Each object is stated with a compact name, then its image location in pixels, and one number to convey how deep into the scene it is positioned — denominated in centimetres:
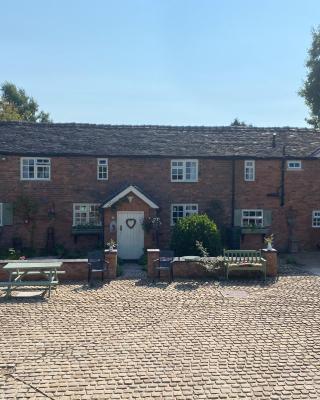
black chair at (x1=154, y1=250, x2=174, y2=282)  1492
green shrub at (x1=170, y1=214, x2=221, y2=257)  1767
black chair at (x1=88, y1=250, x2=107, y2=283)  1477
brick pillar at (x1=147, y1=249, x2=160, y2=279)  1512
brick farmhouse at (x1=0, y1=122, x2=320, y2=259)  2020
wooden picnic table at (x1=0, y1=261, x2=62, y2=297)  1245
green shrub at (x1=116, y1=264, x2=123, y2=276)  1583
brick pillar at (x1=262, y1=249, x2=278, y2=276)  1541
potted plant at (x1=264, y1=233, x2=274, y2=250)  1562
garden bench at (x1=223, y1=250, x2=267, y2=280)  1498
